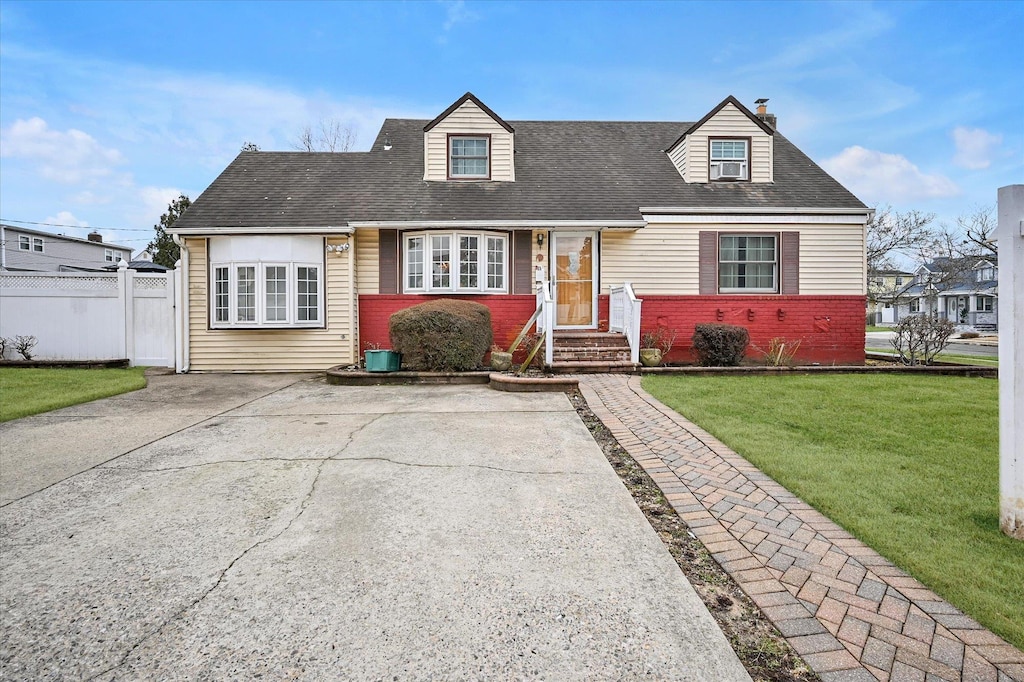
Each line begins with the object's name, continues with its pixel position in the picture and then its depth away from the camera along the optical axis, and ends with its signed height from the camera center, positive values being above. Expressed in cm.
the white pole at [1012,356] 289 -13
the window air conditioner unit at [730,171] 1338 +428
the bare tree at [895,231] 3303 +669
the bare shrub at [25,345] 1234 -27
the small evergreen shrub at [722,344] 1071 -22
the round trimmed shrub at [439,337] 994 -6
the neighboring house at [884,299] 3472 +256
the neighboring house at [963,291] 3550 +370
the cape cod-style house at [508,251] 1183 +198
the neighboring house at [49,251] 3272 +589
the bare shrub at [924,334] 1095 -1
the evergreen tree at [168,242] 2525 +476
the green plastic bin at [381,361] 1034 -56
